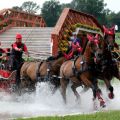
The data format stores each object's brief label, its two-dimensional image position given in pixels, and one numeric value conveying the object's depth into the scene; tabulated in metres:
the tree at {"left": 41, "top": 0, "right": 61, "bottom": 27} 95.82
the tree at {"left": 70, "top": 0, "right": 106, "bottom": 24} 99.31
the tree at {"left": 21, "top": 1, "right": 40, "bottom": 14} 120.81
